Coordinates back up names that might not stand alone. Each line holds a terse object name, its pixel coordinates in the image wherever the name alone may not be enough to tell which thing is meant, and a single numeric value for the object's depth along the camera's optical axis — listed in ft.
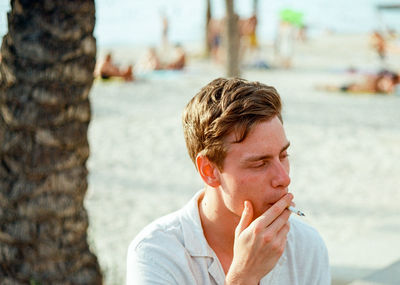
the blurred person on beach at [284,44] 77.10
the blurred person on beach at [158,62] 68.23
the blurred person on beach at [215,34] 86.84
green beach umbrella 86.43
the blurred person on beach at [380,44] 62.03
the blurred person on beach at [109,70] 58.49
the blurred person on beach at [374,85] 50.52
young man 6.10
